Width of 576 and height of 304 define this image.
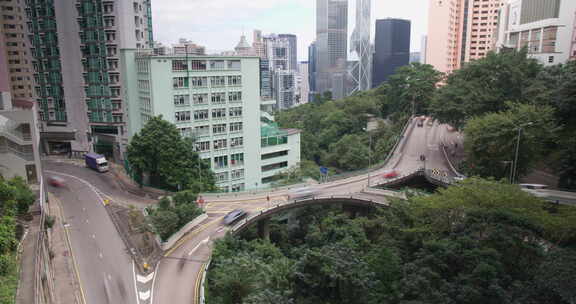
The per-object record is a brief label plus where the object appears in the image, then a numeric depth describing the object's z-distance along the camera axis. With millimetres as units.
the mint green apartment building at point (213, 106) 49125
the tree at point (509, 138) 35906
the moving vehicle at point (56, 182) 45397
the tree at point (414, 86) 69562
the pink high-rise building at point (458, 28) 107188
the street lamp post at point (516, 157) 33425
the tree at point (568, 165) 33469
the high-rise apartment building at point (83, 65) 54125
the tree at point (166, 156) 40156
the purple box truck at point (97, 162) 51062
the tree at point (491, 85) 45906
